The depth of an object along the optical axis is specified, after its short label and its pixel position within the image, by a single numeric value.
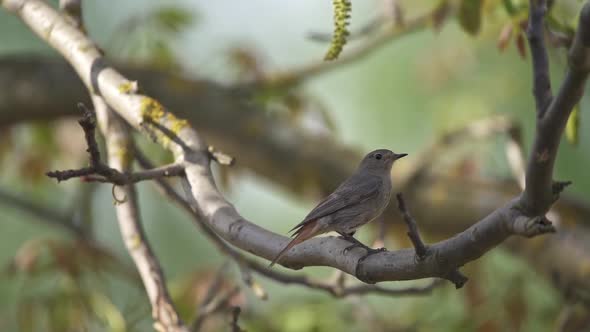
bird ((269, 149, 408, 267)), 5.83
